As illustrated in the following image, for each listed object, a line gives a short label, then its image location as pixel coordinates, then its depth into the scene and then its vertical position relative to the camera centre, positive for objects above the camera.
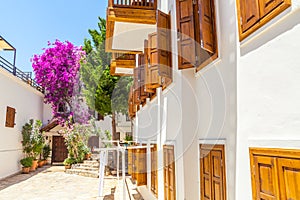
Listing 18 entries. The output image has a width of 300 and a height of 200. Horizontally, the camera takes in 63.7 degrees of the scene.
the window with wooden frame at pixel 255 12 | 1.97 +1.07
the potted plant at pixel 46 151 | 17.70 -1.46
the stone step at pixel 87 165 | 14.10 -2.02
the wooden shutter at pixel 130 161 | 7.78 -0.98
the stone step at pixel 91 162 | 14.65 -1.87
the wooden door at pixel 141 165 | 6.95 -0.99
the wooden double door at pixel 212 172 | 2.97 -0.54
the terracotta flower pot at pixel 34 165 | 14.68 -2.11
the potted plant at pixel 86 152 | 15.71 -1.39
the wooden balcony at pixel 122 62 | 9.92 +2.91
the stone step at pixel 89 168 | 13.69 -2.12
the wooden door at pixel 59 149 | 18.81 -1.37
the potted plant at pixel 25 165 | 13.87 -1.92
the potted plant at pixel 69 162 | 14.94 -1.90
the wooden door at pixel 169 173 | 4.27 -0.79
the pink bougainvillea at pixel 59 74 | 17.69 +4.16
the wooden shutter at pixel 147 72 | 5.91 +1.48
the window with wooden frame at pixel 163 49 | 4.79 +1.70
